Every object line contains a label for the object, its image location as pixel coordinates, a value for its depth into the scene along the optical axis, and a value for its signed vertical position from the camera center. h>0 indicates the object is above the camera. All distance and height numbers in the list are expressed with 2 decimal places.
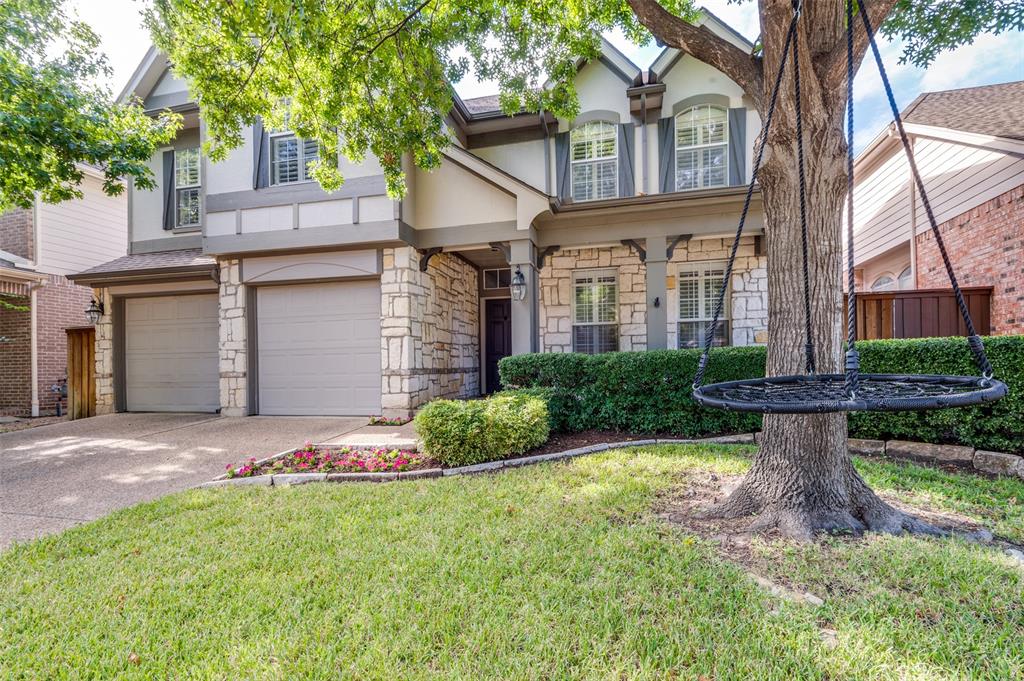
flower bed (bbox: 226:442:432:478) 4.31 -1.16
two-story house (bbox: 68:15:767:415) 7.12 +1.64
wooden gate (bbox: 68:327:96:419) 8.50 -0.40
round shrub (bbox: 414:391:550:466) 4.35 -0.85
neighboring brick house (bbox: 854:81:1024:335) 5.80 +2.22
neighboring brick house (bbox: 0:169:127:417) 9.37 +1.05
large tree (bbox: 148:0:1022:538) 2.73 +2.65
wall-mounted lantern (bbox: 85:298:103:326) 8.13 +0.73
